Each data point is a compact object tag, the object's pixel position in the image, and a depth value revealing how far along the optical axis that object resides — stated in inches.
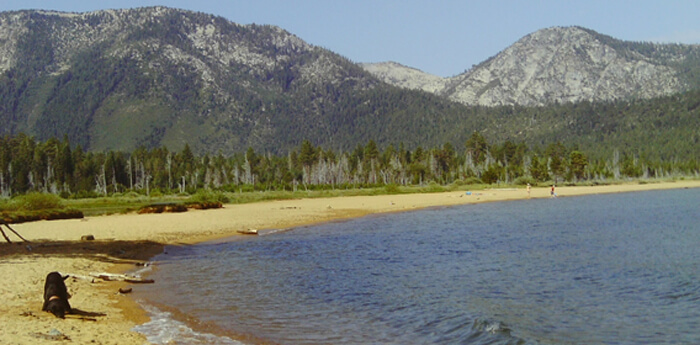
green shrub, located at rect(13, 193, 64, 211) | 2469.2
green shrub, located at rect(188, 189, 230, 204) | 3215.3
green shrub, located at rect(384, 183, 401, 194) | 4539.9
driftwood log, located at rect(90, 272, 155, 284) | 844.0
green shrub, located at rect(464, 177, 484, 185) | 5773.6
